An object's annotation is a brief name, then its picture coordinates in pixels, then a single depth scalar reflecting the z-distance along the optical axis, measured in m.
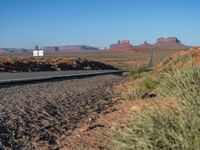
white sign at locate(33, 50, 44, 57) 43.01
